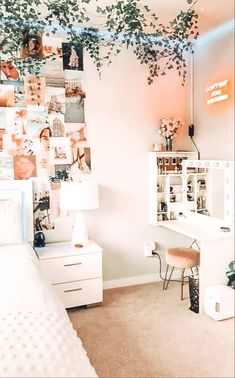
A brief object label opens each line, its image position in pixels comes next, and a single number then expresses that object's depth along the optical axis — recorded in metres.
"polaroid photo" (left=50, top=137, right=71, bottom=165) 2.27
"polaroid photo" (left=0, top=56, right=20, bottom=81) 1.94
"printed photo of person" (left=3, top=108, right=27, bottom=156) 2.13
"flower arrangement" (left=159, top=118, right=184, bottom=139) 1.55
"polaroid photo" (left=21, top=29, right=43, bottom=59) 1.63
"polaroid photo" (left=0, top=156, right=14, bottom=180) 2.15
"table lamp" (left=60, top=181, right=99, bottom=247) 2.13
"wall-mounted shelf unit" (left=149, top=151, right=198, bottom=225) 1.79
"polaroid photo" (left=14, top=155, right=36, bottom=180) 2.19
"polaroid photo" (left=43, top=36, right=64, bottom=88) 1.83
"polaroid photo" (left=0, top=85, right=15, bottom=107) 2.08
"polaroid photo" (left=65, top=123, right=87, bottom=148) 2.29
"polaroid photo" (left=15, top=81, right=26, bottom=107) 2.10
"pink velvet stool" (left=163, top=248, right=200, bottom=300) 1.64
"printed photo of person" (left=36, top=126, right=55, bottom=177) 2.22
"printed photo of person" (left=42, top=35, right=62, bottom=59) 1.71
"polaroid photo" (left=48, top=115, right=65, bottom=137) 2.23
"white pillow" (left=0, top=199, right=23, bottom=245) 1.96
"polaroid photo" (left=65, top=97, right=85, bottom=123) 2.27
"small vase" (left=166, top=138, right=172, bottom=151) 2.16
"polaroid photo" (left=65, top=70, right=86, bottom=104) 2.21
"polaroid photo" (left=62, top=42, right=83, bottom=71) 1.91
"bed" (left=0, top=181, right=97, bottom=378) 0.77
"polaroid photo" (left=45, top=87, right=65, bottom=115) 2.20
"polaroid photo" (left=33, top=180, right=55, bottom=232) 2.26
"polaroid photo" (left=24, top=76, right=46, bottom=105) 2.14
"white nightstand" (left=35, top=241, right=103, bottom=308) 2.10
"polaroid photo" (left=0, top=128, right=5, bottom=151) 2.13
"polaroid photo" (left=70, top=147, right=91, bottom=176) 2.32
